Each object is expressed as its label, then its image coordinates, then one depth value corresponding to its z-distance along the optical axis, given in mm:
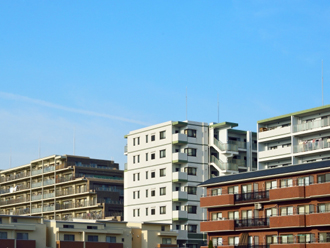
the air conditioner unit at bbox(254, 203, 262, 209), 79125
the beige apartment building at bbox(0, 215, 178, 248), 87312
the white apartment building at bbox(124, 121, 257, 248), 107438
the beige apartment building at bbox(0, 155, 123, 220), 127875
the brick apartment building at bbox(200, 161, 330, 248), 71438
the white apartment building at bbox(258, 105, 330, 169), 92750
